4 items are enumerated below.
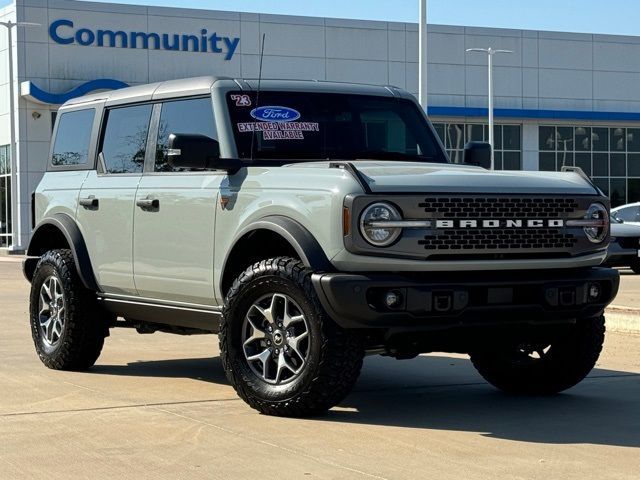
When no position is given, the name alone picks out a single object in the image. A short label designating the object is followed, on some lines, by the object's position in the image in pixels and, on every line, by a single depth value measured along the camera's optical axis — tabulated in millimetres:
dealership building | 48125
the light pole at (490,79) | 50594
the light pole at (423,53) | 29352
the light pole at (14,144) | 44438
